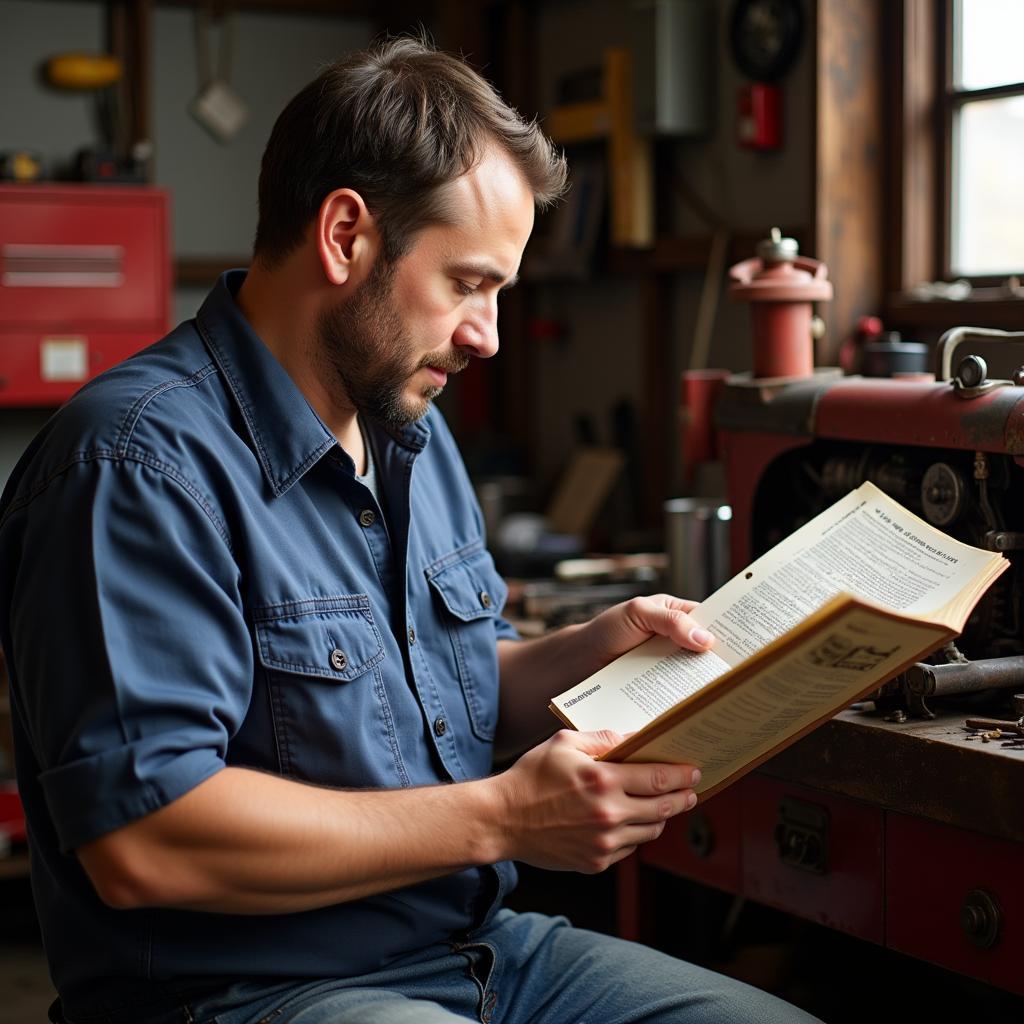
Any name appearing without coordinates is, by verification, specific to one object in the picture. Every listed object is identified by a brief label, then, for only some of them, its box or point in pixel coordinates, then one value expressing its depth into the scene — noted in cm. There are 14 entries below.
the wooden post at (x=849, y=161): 293
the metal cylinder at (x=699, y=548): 245
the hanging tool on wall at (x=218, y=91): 455
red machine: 161
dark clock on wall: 315
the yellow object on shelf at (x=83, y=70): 423
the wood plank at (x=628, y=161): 365
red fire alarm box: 324
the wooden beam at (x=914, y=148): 295
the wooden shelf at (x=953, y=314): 258
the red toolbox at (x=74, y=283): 394
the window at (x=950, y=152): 286
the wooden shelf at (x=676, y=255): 339
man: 133
